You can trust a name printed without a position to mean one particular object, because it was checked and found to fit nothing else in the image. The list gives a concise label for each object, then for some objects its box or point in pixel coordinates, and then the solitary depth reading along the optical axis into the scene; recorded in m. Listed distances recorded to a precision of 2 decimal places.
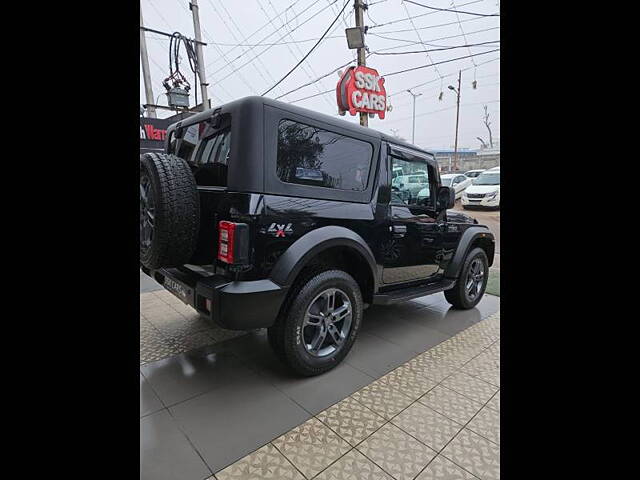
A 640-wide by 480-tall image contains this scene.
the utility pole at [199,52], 9.62
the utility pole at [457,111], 26.87
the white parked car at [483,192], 12.22
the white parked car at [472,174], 17.36
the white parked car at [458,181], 15.64
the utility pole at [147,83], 11.42
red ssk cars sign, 10.05
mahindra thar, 2.06
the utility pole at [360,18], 9.59
